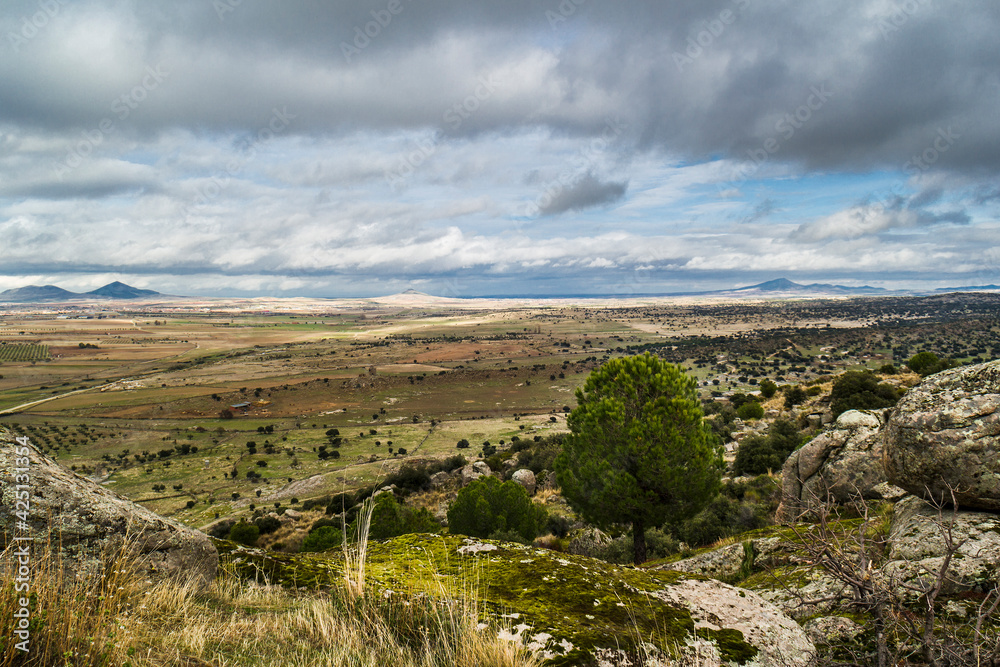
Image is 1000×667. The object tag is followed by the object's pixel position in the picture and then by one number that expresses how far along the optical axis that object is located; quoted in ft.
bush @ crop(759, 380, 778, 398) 146.20
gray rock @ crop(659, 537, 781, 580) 28.73
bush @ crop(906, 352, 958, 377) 105.50
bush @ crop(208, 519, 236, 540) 110.22
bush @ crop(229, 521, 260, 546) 94.50
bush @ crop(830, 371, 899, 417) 81.56
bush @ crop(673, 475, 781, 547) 50.47
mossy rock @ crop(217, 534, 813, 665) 12.42
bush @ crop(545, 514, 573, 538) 76.28
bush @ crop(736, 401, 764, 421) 122.93
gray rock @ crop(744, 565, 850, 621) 16.87
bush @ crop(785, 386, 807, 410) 118.43
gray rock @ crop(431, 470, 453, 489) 138.08
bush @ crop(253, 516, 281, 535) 106.63
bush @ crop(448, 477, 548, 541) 64.18
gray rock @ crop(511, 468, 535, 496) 115.03
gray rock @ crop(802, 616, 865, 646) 13.76
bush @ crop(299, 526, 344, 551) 66.26
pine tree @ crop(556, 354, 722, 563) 47.37
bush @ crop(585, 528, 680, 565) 52.39
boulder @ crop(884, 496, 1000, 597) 15.65
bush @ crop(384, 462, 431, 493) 140.77
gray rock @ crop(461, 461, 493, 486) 131.34
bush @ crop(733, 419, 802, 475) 75.87
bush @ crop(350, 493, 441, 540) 68.08
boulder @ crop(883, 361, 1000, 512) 19.49
